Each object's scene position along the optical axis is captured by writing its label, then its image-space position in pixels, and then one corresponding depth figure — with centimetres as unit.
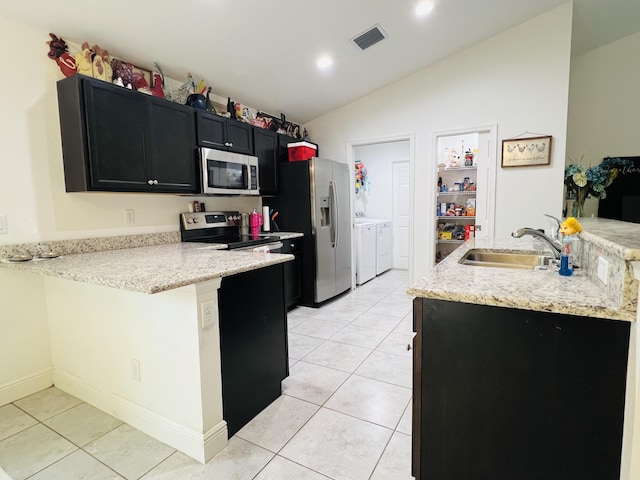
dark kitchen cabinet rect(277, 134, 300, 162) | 399
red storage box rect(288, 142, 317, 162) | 404
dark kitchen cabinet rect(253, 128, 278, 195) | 362
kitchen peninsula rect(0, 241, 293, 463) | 155
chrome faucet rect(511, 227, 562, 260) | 168
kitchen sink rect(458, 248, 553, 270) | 191
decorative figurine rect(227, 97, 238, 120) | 341
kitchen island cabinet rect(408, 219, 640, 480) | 98
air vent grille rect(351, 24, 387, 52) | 299
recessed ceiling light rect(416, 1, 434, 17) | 275
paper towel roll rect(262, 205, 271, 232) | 390
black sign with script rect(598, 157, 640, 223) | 358
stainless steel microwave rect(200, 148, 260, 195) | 289
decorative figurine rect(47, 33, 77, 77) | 219
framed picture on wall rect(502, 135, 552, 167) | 334
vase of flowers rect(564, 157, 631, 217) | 254
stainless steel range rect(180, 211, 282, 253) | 309
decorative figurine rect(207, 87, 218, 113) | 306
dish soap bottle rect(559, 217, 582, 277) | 141
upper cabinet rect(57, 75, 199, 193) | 214
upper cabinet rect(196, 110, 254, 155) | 289
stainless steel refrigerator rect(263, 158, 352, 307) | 387
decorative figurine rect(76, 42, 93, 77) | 223
